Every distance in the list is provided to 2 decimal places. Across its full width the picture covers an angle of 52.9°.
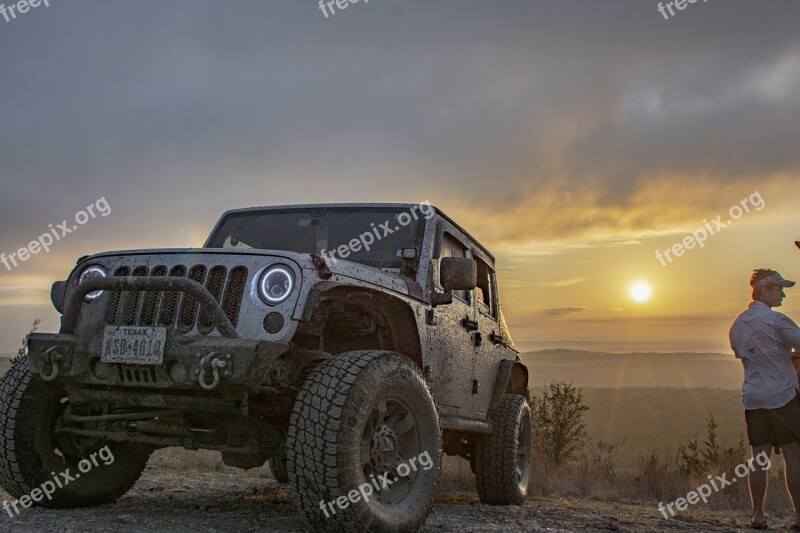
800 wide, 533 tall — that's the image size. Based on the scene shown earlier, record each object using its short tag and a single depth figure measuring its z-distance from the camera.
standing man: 5.60
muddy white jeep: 4.01
